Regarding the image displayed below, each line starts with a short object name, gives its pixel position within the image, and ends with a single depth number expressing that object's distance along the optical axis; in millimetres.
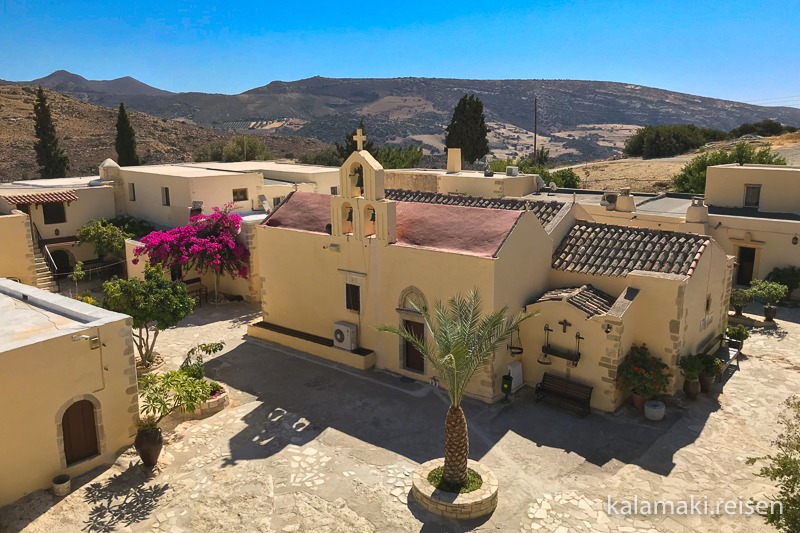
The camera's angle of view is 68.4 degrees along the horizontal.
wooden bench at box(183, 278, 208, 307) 26711
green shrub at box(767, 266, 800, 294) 25969
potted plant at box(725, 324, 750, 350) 19905
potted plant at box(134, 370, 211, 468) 13422
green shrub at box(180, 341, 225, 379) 16934
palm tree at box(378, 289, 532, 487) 11844
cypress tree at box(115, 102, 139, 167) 48000
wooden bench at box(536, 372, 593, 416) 16047
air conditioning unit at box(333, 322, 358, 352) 19531
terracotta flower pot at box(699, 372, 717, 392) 17062
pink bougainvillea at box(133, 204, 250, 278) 25141
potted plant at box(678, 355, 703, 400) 16422
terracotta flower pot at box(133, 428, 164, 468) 13367
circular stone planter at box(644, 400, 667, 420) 15672
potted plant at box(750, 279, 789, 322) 23078
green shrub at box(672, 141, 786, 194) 39462
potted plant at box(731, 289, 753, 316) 23328
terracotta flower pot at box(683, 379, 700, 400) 16688
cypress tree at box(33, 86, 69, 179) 46412
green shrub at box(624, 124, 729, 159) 69250
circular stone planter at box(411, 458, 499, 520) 11922
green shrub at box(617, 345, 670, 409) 15816
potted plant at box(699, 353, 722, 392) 16984
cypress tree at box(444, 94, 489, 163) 54312
